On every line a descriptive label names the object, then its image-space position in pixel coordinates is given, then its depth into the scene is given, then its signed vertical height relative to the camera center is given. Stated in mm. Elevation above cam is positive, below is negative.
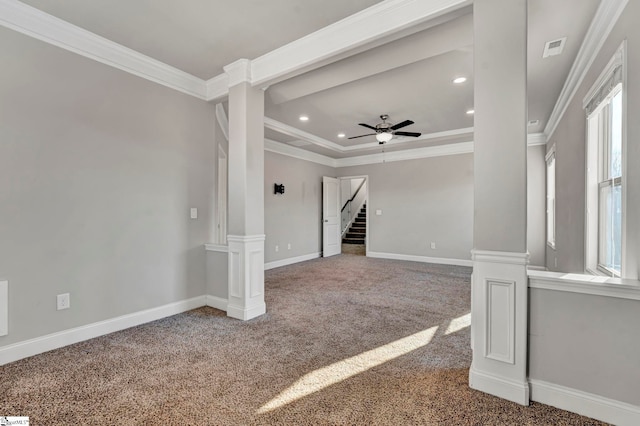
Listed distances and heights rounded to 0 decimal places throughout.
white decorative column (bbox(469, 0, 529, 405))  1836 +83
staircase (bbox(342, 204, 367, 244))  9559 -594
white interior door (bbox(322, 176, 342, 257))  7805 -102
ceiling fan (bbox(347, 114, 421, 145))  4660 +1279
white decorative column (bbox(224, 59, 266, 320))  3268 +192
